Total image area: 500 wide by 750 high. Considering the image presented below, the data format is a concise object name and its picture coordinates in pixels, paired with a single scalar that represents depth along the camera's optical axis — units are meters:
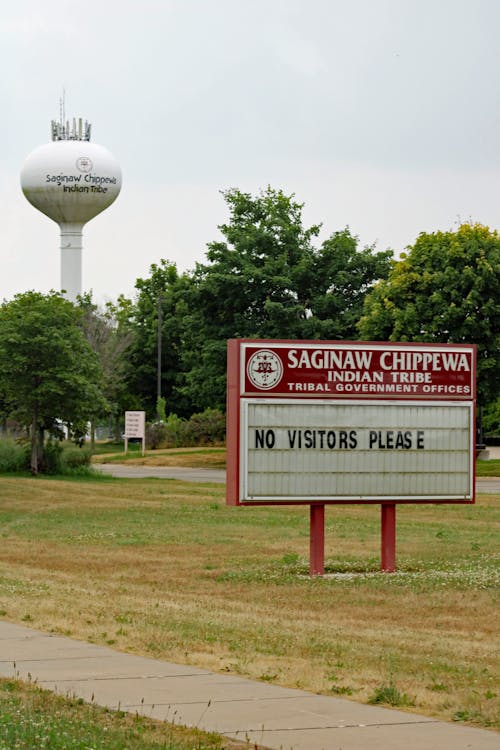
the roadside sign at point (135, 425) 66.31
